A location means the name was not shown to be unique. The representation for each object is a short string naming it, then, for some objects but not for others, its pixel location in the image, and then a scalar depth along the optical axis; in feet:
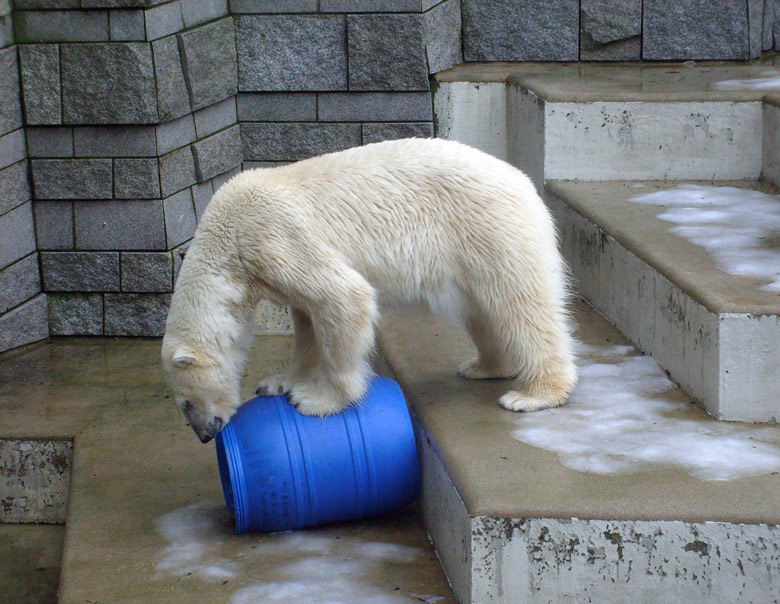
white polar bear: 18.51
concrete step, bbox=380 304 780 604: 15.52
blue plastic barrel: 18.81
